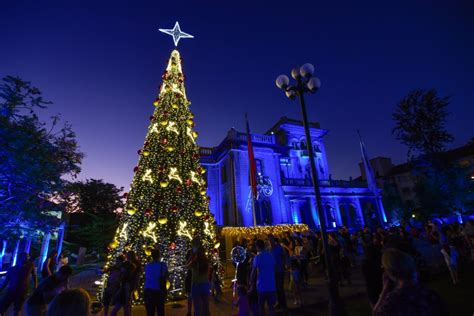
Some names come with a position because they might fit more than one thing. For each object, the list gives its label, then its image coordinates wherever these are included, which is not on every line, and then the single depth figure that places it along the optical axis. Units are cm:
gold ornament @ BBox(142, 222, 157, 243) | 788
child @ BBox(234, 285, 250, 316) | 451
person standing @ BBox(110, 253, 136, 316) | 506
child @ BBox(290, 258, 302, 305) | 655
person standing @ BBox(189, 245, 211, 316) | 460
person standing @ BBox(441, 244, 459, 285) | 778
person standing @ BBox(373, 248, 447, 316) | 202
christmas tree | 794
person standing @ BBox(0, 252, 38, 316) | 545
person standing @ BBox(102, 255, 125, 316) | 529
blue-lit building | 2262
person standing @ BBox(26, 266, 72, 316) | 391
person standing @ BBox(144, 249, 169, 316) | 476
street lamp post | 526
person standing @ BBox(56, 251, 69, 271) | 1004
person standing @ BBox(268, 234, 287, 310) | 587
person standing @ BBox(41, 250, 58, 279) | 733
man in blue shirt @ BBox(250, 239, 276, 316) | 460
